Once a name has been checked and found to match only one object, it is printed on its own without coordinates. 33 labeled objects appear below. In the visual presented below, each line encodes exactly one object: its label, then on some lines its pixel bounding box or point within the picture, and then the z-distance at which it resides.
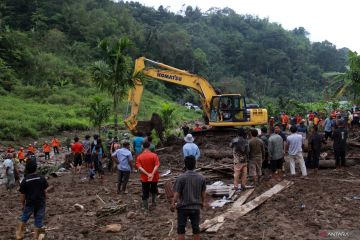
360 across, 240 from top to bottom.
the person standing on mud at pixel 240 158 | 11.22
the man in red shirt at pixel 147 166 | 9.86
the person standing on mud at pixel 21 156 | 20.81
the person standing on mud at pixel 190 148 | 11.38
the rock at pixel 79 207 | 10.87
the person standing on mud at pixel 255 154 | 11.89
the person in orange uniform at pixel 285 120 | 24.23
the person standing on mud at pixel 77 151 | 16.12
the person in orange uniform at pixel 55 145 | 25.22
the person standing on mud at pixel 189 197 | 6.71
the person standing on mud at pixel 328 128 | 19.25
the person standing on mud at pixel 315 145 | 13.48
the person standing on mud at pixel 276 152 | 12.48
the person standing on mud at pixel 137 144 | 14.84
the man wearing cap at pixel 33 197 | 7.86
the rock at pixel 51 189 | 13.61
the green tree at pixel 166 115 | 23.72
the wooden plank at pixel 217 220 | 8.49
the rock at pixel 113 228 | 8.80
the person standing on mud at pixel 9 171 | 14.13
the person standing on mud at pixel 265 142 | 13.44
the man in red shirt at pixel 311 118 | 26.09
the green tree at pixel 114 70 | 18.19
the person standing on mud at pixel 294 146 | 12.50
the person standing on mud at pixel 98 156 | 15.19
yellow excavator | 21.17
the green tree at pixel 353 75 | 24.19
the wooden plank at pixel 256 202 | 9.21
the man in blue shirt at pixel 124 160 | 11.50
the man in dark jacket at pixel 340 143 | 13.83
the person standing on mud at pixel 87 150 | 15.78
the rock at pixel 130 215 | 9.70
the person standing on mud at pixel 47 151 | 23.19
